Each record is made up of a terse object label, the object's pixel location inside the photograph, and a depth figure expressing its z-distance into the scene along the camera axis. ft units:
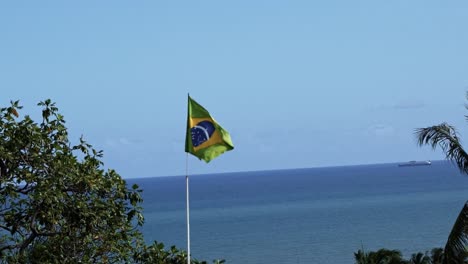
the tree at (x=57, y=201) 64.64
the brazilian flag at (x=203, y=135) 68.95
